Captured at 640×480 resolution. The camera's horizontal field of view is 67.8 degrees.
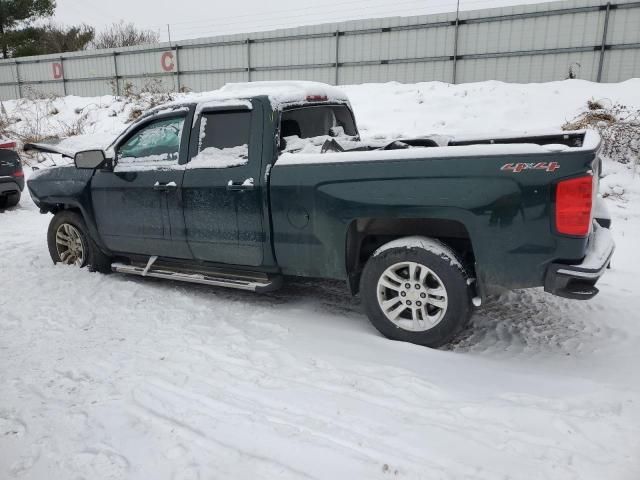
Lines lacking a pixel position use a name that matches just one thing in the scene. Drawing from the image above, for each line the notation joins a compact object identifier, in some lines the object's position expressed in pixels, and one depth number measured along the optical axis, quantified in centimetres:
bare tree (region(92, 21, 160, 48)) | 3859
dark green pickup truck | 300
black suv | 832
